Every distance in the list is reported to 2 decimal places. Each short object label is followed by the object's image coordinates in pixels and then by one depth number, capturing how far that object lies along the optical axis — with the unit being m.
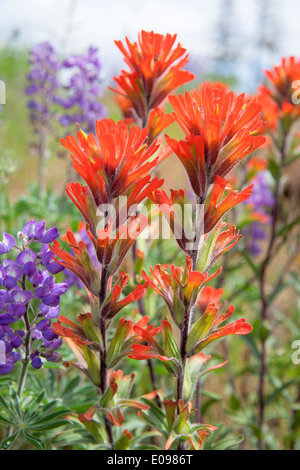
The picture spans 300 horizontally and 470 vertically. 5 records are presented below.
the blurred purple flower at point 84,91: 0.72
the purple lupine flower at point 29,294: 0.42
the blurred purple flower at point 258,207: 0.89
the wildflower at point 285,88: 0.57
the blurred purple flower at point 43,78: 0.84
